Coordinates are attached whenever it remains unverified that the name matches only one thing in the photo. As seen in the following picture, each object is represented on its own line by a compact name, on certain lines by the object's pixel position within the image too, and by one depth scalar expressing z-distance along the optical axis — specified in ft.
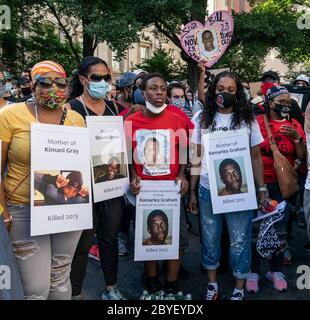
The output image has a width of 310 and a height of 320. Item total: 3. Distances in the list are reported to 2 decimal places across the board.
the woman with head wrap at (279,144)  12.07
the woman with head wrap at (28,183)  7.99
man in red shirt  10.72
